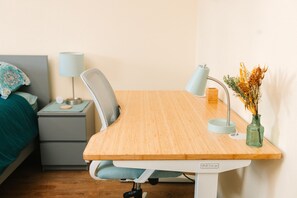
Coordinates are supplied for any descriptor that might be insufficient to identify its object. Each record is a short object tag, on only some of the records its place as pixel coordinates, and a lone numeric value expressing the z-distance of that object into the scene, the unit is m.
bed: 3.03
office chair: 1.62
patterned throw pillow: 2.72
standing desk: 1.29
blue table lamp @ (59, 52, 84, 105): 2.86
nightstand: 2.77
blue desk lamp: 1.37
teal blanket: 2.32
